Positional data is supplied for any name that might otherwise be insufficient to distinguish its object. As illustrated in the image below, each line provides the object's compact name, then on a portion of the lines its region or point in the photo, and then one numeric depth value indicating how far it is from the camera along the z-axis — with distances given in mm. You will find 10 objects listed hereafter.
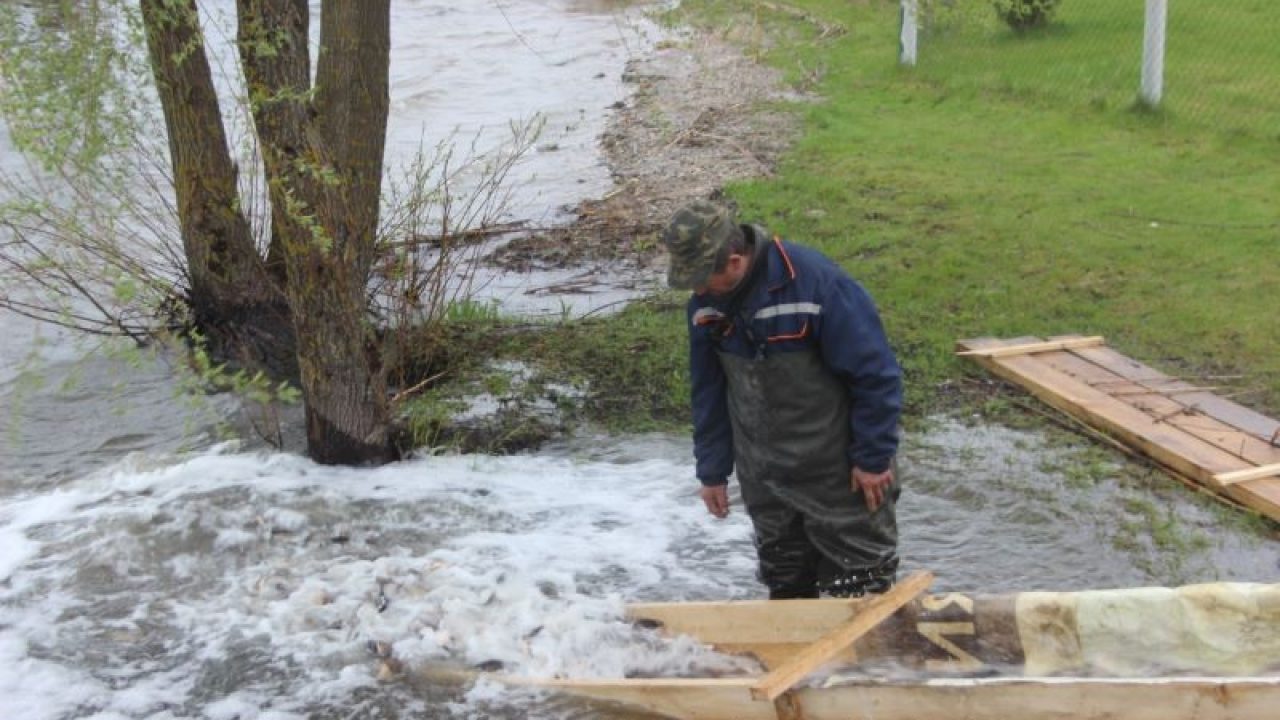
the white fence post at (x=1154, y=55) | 12398
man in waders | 4621
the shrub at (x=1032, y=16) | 15523
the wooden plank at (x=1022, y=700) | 4180
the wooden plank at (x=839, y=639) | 4520
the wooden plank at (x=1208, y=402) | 6820
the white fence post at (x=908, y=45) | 16150
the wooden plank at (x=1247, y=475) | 6293
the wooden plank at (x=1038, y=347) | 8070
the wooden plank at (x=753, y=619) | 5016
